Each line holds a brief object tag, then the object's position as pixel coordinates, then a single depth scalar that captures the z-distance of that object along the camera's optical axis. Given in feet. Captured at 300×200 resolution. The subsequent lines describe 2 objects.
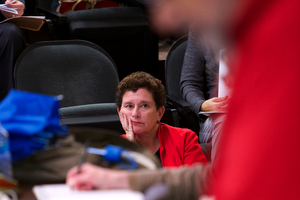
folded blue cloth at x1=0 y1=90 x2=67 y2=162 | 15.22
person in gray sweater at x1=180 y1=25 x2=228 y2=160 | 21.40
